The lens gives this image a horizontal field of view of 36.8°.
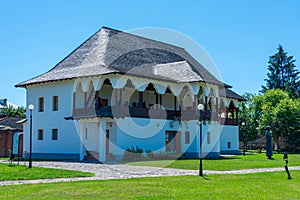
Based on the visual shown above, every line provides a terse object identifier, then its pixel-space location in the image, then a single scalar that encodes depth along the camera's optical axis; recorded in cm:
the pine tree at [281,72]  7269
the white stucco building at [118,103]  3112
